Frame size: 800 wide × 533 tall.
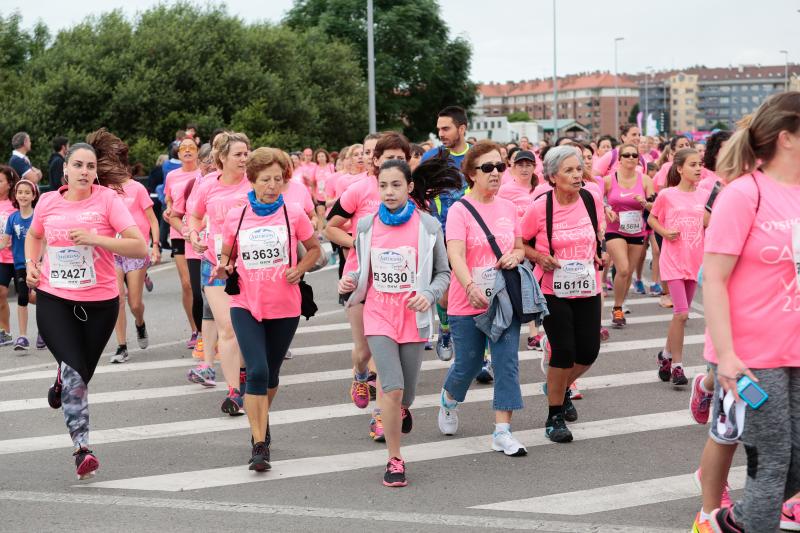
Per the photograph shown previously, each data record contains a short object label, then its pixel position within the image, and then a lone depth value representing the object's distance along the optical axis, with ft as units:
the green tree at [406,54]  195.83
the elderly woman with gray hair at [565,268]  24.32
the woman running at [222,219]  27.07
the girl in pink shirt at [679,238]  30.42
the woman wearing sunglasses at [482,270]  23.24
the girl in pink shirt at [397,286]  21.22
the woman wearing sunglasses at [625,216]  40.29
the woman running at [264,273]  21.98
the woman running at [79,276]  21.71
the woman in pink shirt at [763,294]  14.03
